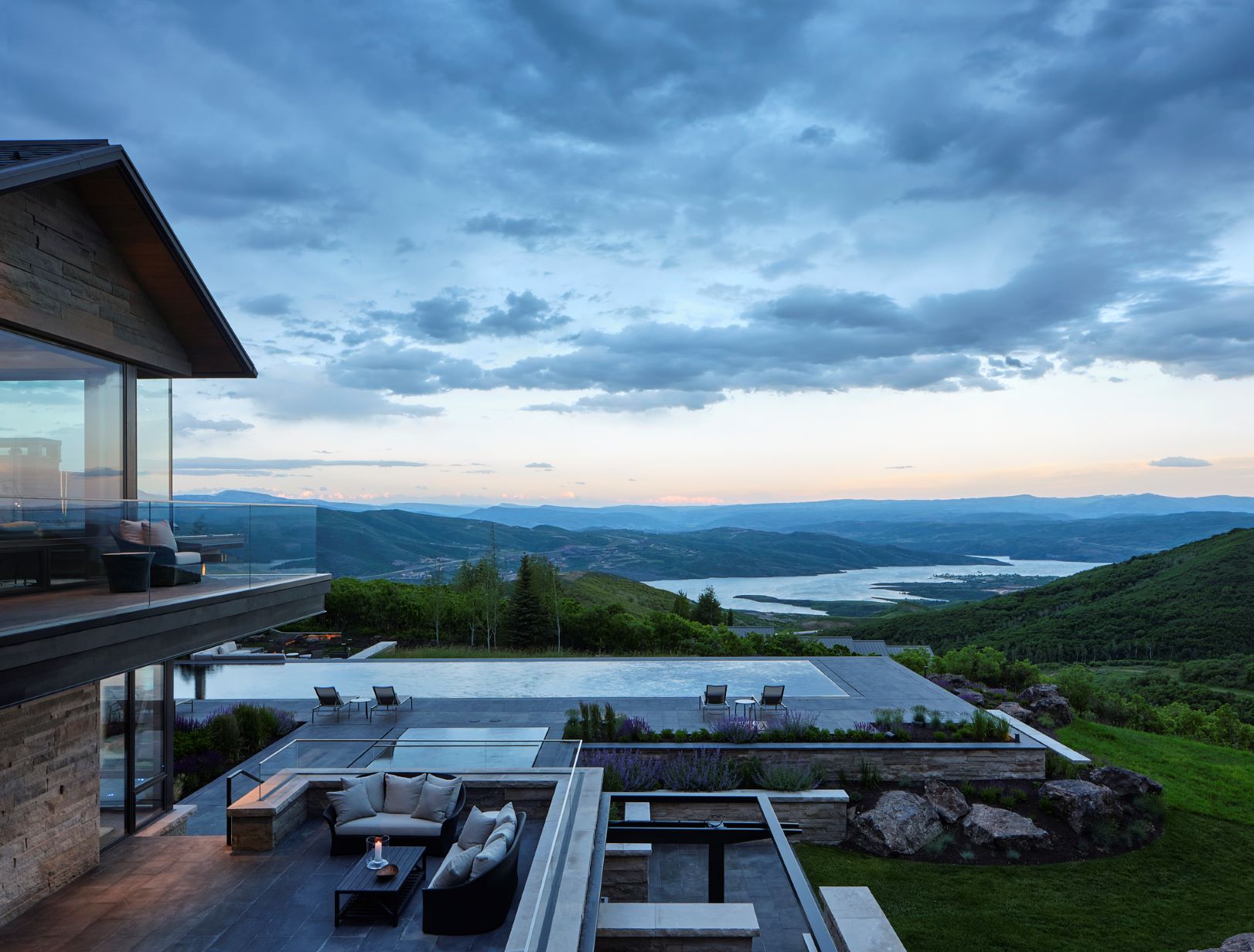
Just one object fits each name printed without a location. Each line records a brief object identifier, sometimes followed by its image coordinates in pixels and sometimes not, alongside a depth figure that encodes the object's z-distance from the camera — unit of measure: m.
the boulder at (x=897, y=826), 10.28
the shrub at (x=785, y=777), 10.87
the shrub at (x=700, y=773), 10.78
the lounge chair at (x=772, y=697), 13.51
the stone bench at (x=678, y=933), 6.31
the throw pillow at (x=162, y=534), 7.03
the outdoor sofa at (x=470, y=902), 5.78
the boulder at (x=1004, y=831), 10.30
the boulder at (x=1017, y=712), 15.24
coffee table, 5.94
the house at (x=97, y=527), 5.83
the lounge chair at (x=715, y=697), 13.86
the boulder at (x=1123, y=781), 11.54
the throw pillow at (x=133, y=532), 6.68
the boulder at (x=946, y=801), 10.85
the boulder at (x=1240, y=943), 6.41
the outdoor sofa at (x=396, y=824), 7.48
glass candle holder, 6.36
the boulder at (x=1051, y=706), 16.00
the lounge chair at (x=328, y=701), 13.66
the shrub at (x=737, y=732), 11.83
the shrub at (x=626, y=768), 10.43
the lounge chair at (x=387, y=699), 13.84
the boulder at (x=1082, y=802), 10.81
